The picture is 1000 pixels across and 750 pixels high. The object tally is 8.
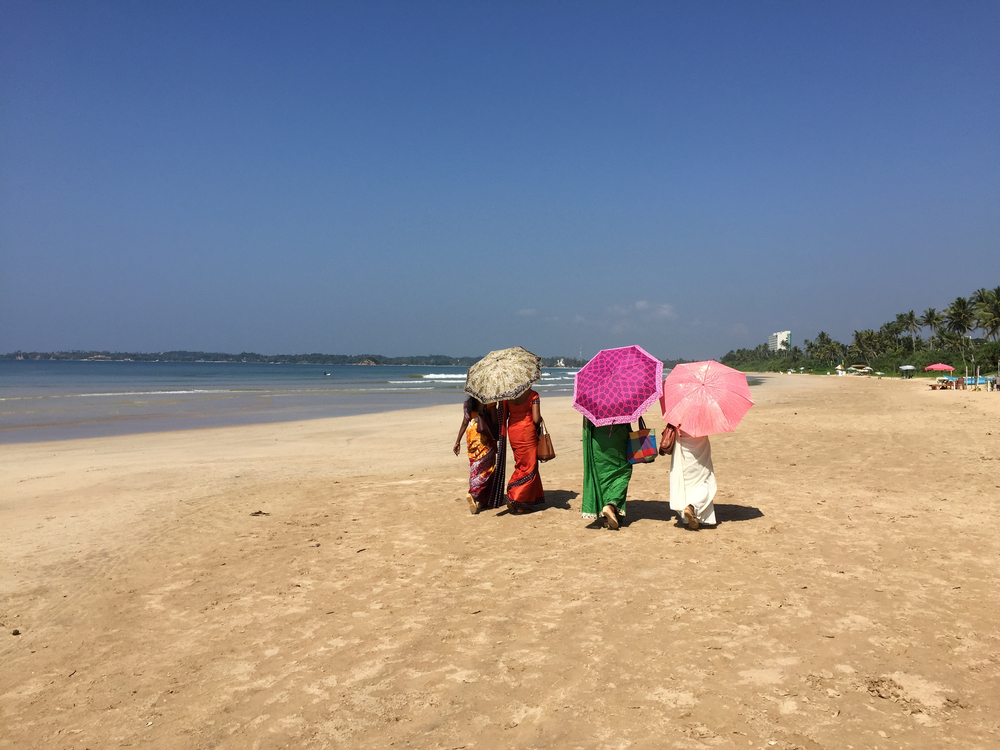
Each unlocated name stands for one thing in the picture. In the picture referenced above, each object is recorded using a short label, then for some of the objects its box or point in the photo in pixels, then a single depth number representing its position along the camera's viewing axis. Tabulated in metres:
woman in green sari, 6.21
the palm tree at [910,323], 99.31
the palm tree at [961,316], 72.00
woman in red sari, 6.84
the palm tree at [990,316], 61.94
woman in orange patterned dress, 7.12
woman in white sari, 6.07
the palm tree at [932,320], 89.28
